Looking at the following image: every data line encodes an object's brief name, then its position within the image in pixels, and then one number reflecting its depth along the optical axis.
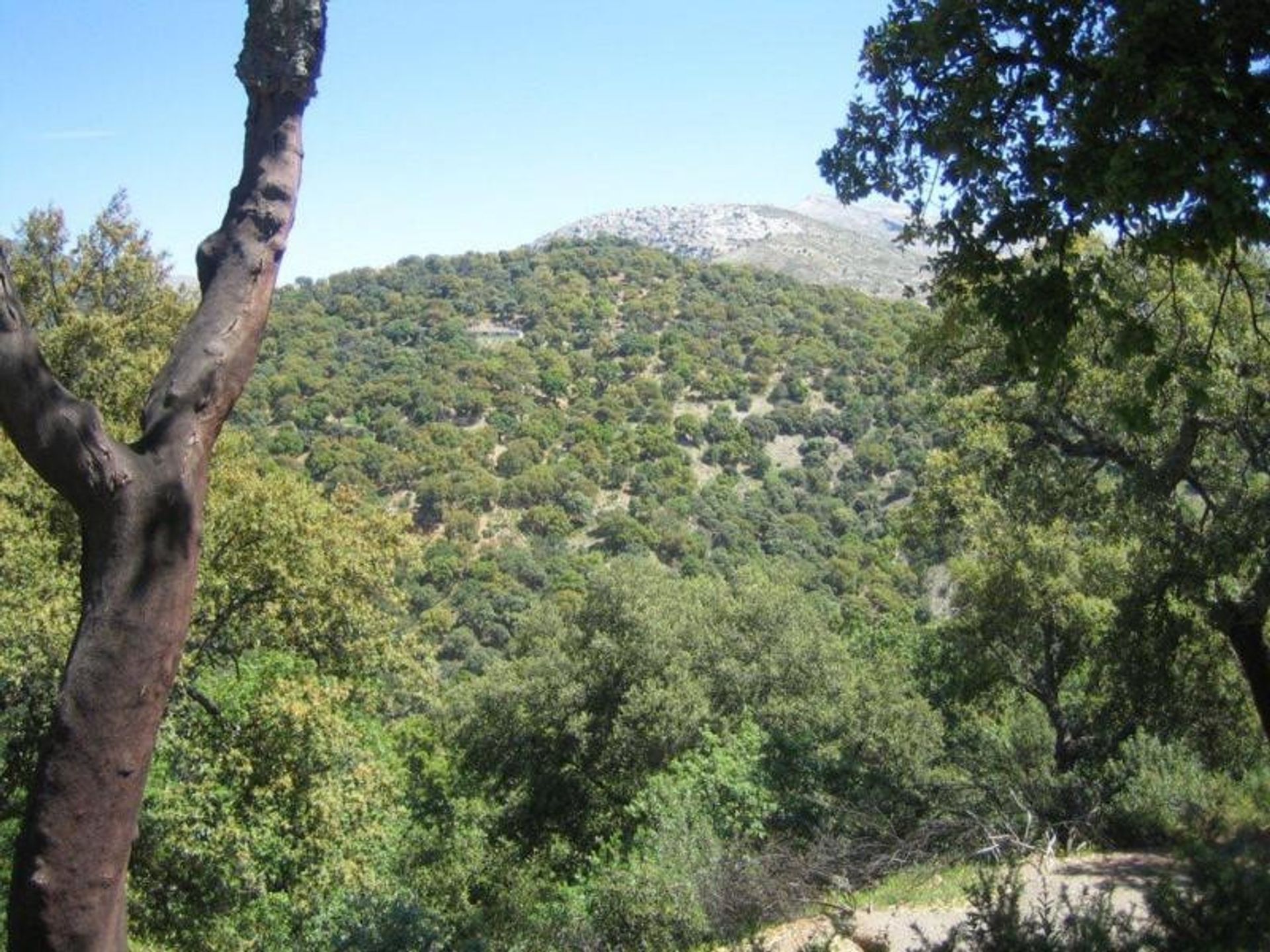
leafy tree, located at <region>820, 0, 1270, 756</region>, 4.04
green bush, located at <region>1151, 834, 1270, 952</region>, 4.12
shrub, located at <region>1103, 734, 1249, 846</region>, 9.80
